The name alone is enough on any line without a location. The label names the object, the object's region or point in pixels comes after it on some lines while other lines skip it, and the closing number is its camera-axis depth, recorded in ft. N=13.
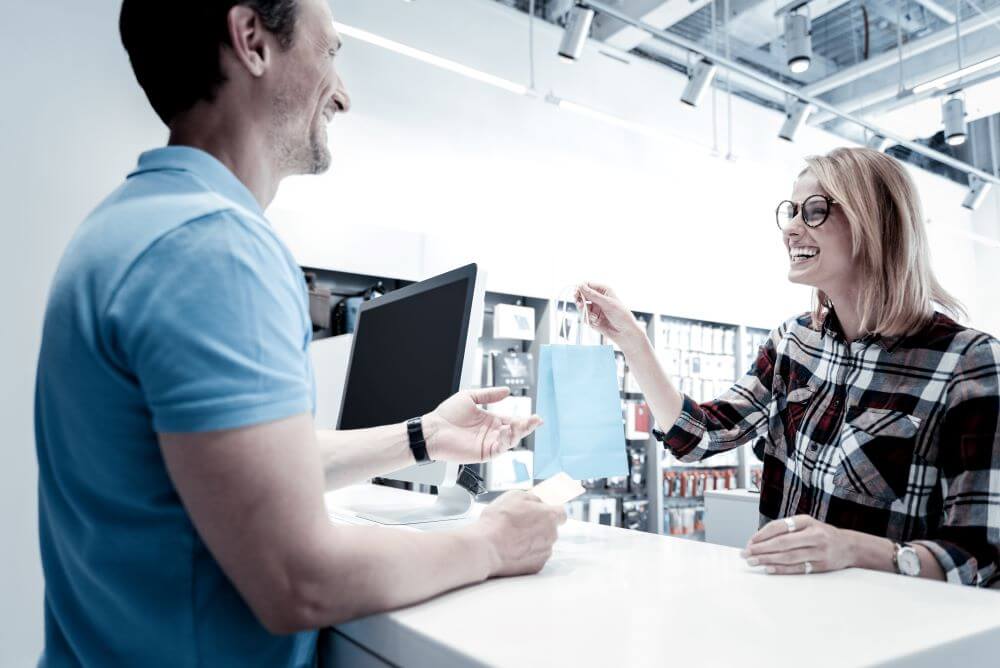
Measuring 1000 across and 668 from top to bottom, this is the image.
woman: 3.92
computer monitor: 4.48
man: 1.90
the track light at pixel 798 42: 14.70
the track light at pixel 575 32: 13.70
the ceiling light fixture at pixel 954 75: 14.52
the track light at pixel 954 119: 18.31
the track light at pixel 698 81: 15.76
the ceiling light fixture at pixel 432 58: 10.74
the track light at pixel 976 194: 24.86
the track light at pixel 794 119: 18.07
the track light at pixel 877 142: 21.47
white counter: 1.94
